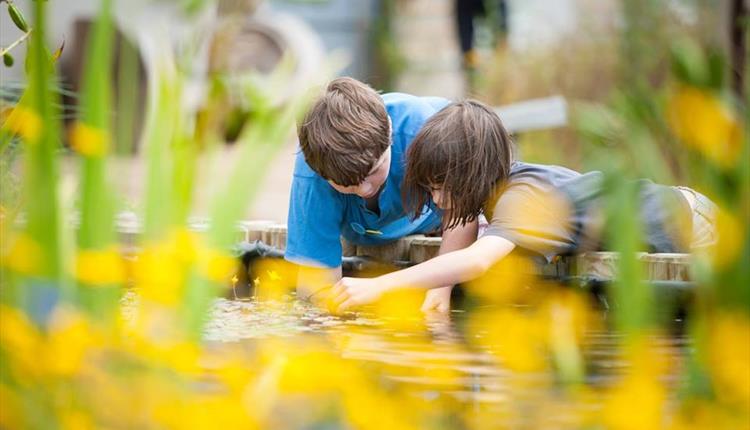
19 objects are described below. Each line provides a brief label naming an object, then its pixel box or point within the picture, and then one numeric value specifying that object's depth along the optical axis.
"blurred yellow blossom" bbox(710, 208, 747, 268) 6.19
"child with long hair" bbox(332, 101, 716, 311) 9.58
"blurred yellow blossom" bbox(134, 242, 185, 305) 6.46
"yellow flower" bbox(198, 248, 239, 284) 6.59
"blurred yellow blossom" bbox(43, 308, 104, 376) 6.13
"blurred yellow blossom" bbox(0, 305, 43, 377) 6.23
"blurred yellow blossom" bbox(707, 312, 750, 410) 6.10
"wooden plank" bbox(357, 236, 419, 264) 10.07
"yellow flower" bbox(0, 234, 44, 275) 6.52
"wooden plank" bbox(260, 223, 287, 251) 10.39
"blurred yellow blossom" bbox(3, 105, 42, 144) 6.46
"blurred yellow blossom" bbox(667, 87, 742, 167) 6.19
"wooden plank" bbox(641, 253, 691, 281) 9.45
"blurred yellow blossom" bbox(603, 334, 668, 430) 6.03
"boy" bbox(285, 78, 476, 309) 9.66
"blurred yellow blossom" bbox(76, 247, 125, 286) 6.56
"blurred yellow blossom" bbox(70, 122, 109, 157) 6.48
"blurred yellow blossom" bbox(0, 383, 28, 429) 6.39
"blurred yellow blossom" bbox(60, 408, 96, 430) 6.25
